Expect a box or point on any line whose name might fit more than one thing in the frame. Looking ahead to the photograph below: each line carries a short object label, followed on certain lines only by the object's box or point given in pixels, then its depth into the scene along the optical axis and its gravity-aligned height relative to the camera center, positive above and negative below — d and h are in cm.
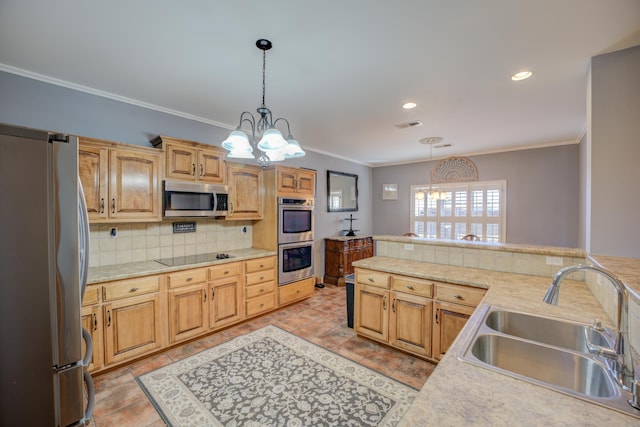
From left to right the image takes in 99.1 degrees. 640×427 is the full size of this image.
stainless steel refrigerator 99 -27
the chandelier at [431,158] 454 +120
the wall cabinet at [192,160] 293 +58
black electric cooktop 295 -56
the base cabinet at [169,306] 236 -99
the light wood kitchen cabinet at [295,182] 388 +44
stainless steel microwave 291 +13
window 552 +1
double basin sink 97 -62
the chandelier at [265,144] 195 +51
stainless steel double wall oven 386 -41
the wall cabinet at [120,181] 243 +29
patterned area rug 190 -143
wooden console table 525 -89
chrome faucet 90 -48
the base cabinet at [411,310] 232 -93
